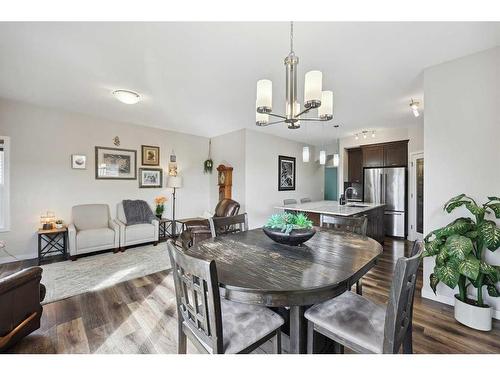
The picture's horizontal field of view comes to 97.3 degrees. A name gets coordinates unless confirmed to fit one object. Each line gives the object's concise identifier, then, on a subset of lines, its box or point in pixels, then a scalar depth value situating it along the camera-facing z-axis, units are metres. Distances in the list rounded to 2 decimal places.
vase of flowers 4.82
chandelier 1.52
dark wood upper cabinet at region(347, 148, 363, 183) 5.85
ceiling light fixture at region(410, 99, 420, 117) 3.16
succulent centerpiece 1.66
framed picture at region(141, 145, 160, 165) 4.76
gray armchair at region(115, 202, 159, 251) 3.94
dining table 1.04
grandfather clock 5.12
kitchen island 3.59
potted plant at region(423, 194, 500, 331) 1.74
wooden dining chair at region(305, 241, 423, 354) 1.00
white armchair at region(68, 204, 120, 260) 3.46
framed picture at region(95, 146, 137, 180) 4.23
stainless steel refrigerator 4.80
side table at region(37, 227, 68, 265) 3.55
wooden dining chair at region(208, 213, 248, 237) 2.20
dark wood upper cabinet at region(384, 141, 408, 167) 4.86
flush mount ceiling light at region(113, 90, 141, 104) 2.99
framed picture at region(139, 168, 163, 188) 4.74
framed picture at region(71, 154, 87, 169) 3.96
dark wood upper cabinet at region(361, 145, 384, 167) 5.24
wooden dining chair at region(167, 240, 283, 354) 1.02
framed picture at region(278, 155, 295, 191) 5.75
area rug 2.57
